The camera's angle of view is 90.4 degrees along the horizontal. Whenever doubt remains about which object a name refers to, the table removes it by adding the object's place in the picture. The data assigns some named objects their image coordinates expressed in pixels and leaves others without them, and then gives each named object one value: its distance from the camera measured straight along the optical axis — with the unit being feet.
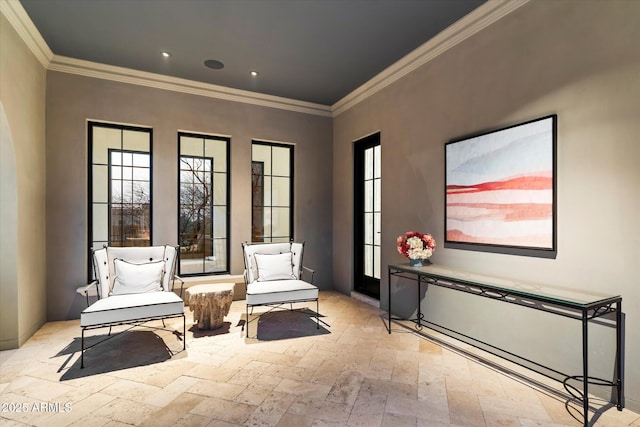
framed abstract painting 8.10
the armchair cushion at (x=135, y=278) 10.89
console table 6.41
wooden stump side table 11.54
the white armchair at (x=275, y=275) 11.36
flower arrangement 10.93
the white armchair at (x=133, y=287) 9.15
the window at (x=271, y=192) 16.94
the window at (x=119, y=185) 13.89
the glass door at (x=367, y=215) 15.31
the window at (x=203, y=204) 15.37
